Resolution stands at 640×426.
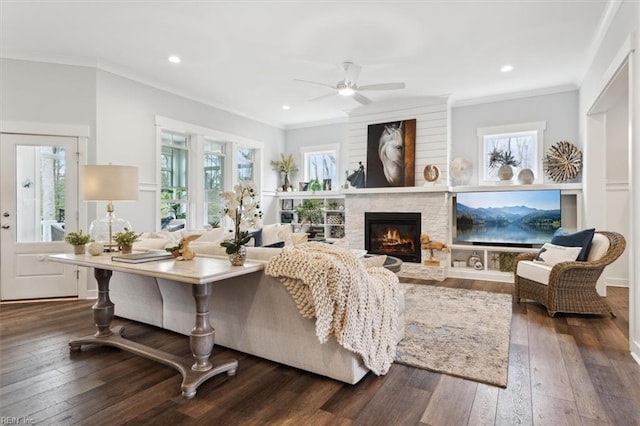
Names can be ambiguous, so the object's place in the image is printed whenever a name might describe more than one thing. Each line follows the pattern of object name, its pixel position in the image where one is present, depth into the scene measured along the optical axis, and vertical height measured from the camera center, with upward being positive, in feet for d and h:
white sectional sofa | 7.51 -2.67
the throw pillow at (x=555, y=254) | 12.35 -1.55
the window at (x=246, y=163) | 22.55 +3.19
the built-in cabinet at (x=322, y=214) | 22.75 -0.12
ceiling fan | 13.88 +5.03
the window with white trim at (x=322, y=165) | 23.88 +3.32
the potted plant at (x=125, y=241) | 9.45 -0.75
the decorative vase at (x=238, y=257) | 7.58 -0.96
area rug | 8.09 -3.50
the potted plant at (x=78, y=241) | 9.66 -0.77
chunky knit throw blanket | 6.86 -1.73
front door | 13.84 +0.04
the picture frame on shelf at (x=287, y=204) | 25.00 +0.59
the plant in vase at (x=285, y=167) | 24.66 +3.17
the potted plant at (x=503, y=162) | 17.87 +2.62
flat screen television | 16.59 -0.27
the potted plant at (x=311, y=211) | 23.35 +0.08
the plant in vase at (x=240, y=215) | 7.64 -0.06
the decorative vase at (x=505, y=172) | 17.81 +2.00
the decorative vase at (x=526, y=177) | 17.25 +1.71
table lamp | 9.32 +0.76
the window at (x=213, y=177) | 20.17 +2.08
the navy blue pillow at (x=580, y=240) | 12.32 -1.04
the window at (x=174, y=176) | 17.67 +1.86
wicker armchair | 11.54 -2.45
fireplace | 19.12 -1.25
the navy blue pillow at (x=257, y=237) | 15.71 -1.13
